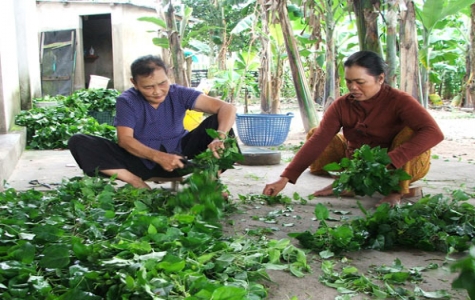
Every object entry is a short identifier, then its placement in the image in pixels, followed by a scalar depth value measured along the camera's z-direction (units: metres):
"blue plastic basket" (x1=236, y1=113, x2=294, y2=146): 7.08
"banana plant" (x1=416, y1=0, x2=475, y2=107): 7.91
